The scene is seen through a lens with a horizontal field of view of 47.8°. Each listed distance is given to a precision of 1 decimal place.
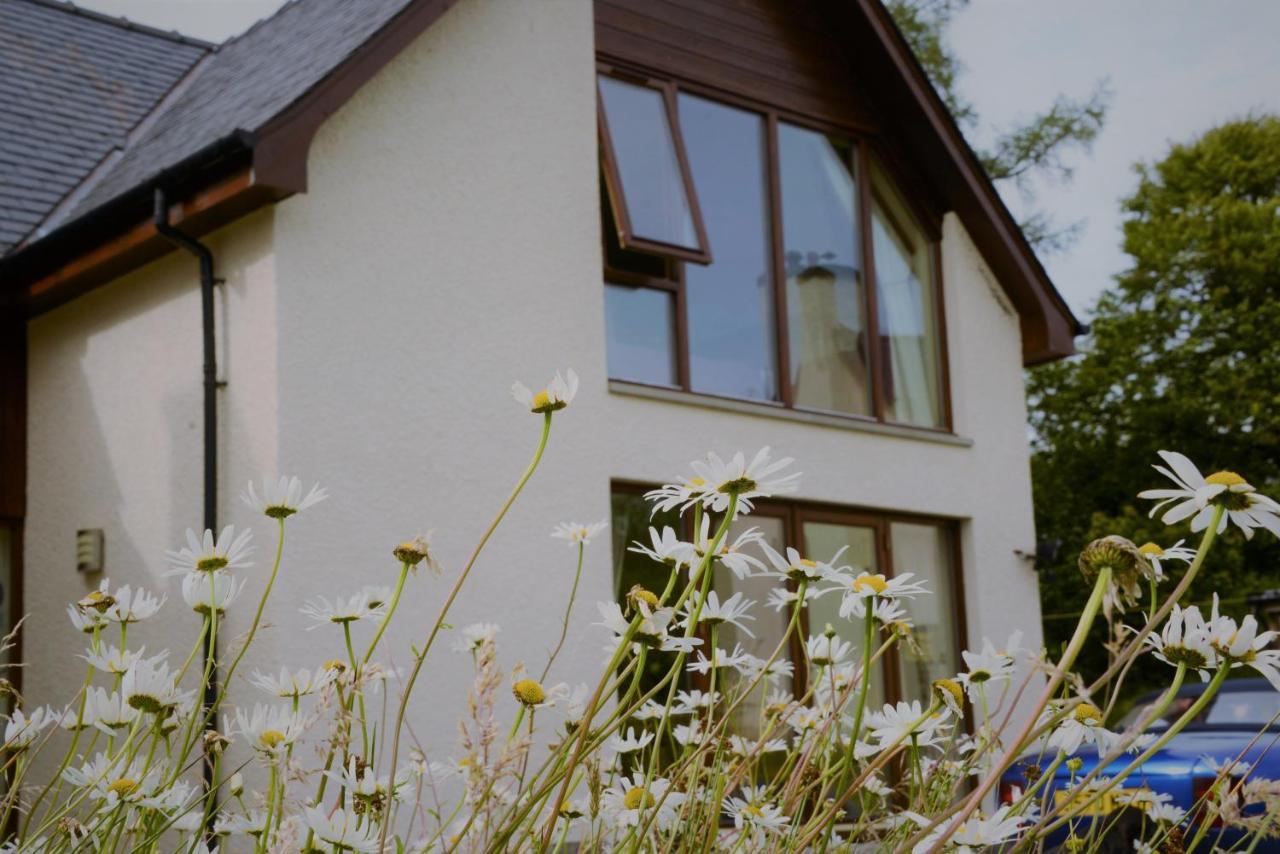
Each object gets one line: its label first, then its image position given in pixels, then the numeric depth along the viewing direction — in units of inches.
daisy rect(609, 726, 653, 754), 103.6
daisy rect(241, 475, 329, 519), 81.1
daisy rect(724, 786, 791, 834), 82.1
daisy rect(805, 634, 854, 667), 98.4
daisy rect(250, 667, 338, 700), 83.6
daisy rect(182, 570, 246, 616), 77.9
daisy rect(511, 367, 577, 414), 74.9
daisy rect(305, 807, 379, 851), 64.8
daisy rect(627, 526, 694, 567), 77.7
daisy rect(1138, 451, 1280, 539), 60.6
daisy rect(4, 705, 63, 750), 80.7
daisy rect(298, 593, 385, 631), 87.0
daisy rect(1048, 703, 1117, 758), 77.5
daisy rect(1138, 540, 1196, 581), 59.7
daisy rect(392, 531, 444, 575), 74.4
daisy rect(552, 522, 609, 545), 96.7
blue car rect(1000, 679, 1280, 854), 232.1
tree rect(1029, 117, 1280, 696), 891.4
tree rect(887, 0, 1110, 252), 853.2
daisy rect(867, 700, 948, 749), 82.9
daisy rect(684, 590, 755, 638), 89.5
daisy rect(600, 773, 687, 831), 82.6
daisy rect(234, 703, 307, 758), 76.8
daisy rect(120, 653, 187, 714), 78.2
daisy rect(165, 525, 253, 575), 79.3
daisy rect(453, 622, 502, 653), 95.6
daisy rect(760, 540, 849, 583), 78.1
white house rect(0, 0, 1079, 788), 277.6
